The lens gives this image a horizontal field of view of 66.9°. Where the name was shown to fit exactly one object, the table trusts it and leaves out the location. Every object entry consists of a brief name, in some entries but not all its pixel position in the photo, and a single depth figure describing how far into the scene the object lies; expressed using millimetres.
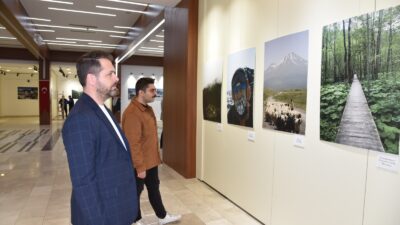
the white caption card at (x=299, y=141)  2947
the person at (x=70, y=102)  21178
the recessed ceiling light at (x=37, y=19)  9580
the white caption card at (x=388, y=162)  2090
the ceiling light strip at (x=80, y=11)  8586
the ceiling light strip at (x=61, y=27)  10805
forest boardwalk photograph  2098
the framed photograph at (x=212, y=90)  4684
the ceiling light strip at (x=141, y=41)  7330
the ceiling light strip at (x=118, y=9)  8258
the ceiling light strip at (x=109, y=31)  11262
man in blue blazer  1537
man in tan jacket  2992
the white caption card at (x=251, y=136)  3751
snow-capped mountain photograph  2941
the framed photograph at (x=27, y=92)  24516
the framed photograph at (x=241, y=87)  3814
